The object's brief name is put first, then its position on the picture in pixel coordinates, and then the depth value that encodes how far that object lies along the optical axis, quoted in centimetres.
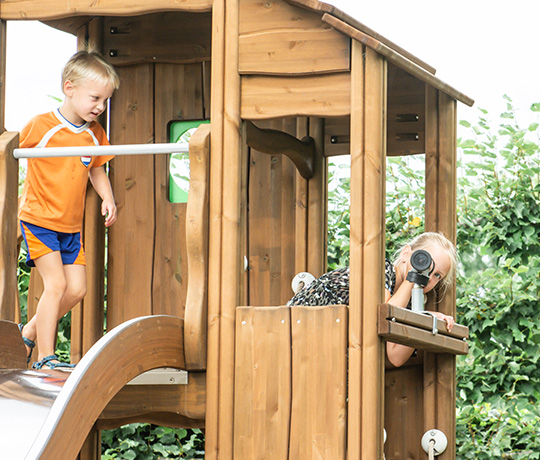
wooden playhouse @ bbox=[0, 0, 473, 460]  676
